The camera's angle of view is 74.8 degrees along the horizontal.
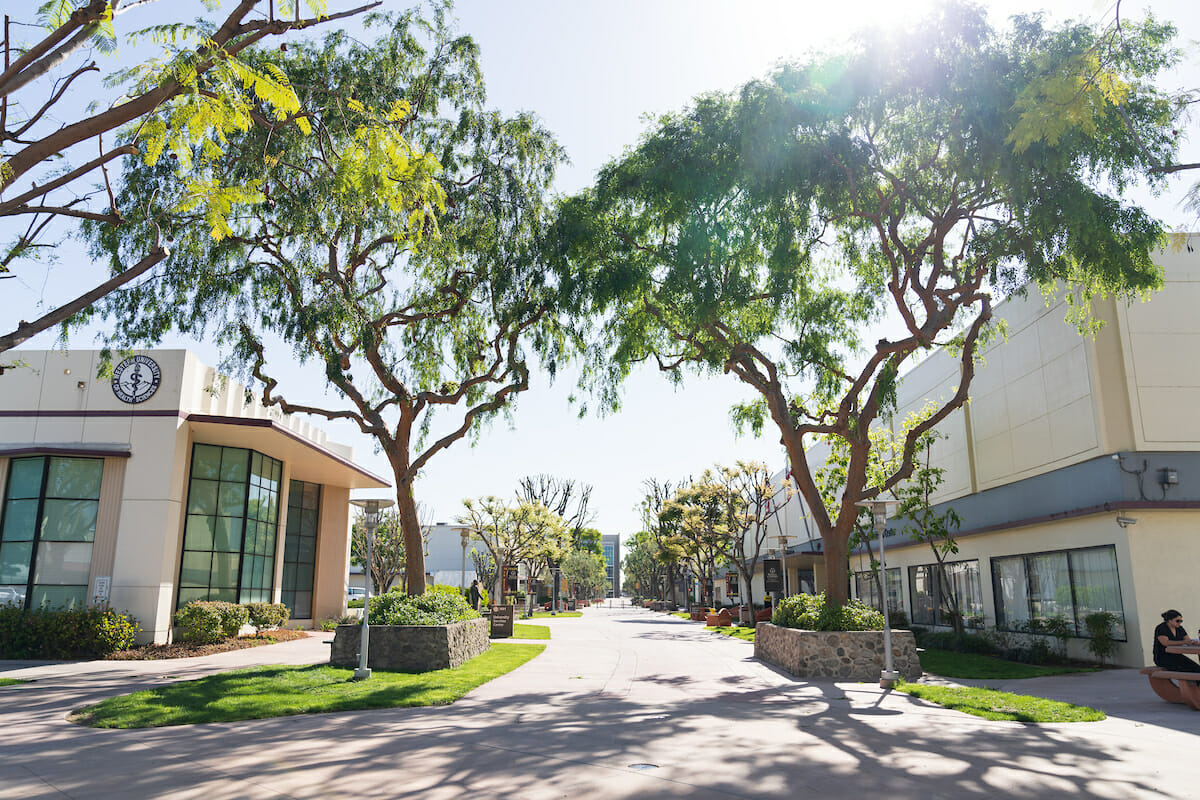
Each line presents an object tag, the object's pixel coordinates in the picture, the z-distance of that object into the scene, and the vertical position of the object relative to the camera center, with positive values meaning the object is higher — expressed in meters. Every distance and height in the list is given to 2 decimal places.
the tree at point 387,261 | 15.27 +6.36
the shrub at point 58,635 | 17.25 -1.55
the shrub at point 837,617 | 15.42 -1.07
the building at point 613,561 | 179.25 +0.41
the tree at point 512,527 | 43.75 +2.03
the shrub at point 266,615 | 22.56 -1.51
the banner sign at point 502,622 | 26.98 -2.01
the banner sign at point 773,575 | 38.69 -0.62
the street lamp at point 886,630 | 13.50 -1.18
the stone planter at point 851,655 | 14.88 -1.74
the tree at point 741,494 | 40.81 +3.67
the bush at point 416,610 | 16.20 -0.98
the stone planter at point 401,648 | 15.58 -1.66
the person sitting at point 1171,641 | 11.52 -1.15
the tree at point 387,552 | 43.59 +0.60
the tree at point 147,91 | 5.07 +3.16
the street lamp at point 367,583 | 14.06 -0.37
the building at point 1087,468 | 16.67 +2.26
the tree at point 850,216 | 13.13 +6.69
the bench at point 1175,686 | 10.99 -1.75
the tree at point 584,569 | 90.25 -0.78
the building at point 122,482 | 18.73 +1.99
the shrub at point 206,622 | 19.20 -1.43
